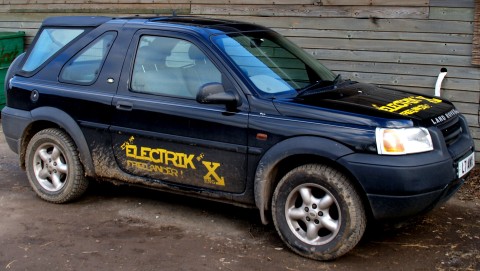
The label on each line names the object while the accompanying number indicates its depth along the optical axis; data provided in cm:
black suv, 431
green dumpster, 981
